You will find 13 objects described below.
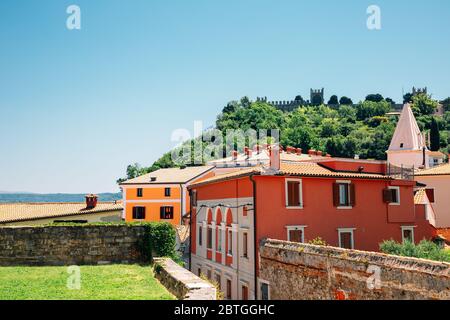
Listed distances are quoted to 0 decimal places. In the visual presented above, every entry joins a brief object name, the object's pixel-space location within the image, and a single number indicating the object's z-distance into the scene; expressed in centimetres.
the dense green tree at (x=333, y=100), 16936
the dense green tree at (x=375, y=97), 17349
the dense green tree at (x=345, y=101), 17075
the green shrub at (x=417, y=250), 1695
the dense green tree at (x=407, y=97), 16488
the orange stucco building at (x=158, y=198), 4881
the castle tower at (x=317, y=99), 17362
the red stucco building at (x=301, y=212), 2019
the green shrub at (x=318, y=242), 1847
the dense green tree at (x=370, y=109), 14738
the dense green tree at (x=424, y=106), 13850
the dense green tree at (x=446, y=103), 14975
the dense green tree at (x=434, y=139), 9960
